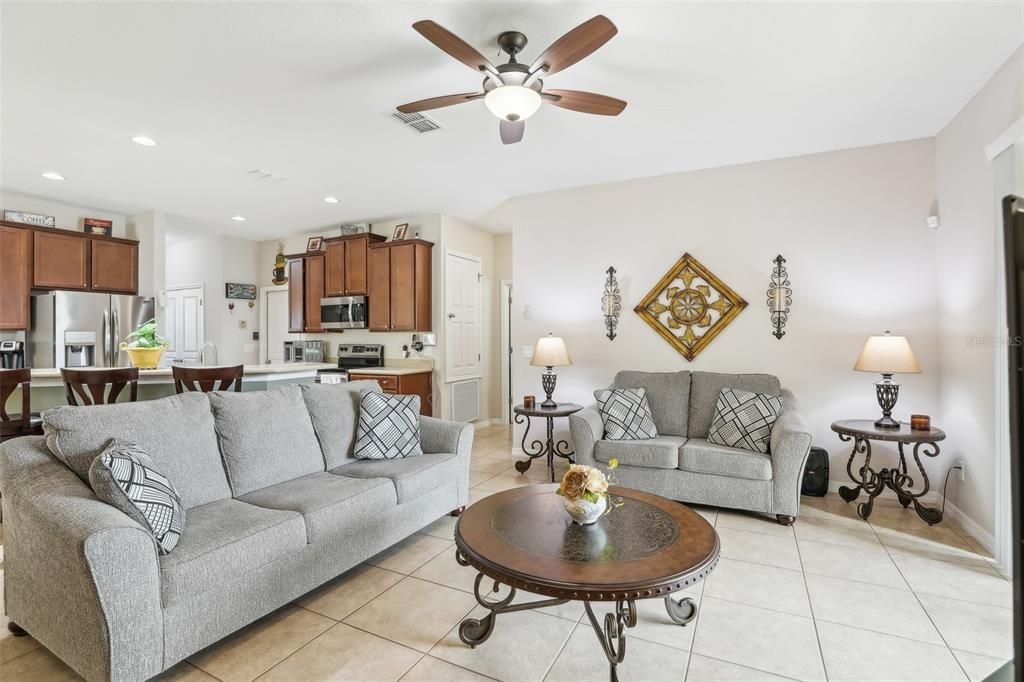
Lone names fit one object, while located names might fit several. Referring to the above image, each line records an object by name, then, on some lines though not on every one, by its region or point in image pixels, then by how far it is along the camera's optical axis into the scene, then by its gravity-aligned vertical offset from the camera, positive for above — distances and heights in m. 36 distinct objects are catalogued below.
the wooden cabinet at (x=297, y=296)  6.62 +0.63
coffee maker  4.84 -0.10
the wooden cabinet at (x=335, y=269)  6.24 +0.93
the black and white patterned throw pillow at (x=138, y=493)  1.82 -0.55
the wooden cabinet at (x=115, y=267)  5.42 +0.85
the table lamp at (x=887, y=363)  3.27 -0.13
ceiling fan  2.05 +1.25
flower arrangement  2.00 -0.60
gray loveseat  3.25 -0.76
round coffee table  1.64 -0.76
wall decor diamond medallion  4.24 +0.32
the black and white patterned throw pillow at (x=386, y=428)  3.11 -0.53
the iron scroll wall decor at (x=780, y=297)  4.04 +0.37
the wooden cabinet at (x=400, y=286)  5.75 +0.67
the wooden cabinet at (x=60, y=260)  4.98 +0.85
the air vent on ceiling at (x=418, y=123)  3.31 +1.49
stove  6.25 -0.16
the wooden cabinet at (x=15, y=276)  4.79 +0.65
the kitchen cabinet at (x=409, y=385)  5.42 -0.45
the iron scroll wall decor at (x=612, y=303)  4.64 +0.37
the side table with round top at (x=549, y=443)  4.23 -0.91
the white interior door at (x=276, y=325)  7.29 +0.27
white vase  2.03 -0.68
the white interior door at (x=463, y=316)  6.00 +0.34
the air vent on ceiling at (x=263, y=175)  4.32 +1.48
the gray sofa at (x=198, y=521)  1.66 -0.74
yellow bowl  3.78 -0.10
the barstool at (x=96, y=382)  3.09 -0.24
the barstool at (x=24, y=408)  3.04 -0.39
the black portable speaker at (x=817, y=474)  3.80 -0.98
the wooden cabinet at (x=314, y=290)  6.48 +0.70
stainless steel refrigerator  5.03 +0.18
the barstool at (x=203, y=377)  3.38 -0.23
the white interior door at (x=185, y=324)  6.93 +0.29
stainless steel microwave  6.14 +0.39
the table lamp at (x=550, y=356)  4.38 -0.11
